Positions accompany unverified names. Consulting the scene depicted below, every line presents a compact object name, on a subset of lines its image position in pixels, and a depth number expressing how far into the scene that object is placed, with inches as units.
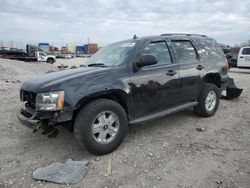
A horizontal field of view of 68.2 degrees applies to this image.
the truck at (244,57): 505.6
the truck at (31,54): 847.0
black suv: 103.3
